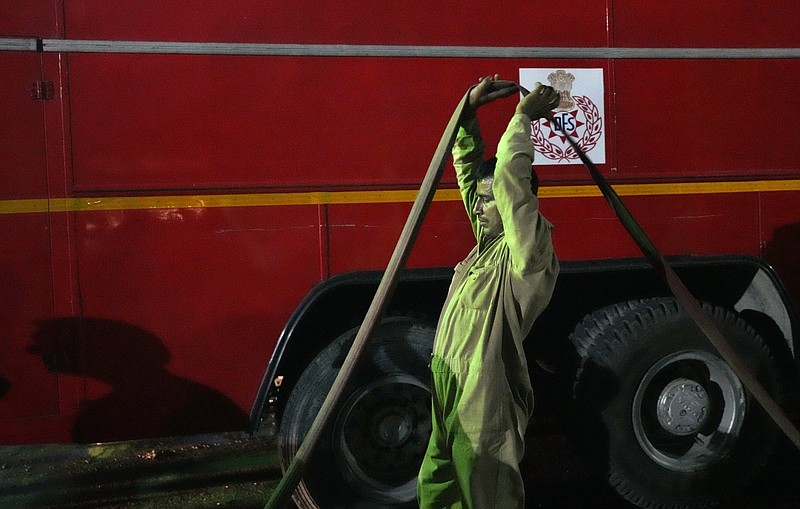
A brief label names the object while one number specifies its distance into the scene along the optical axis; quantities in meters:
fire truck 2.98
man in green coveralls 2.30
